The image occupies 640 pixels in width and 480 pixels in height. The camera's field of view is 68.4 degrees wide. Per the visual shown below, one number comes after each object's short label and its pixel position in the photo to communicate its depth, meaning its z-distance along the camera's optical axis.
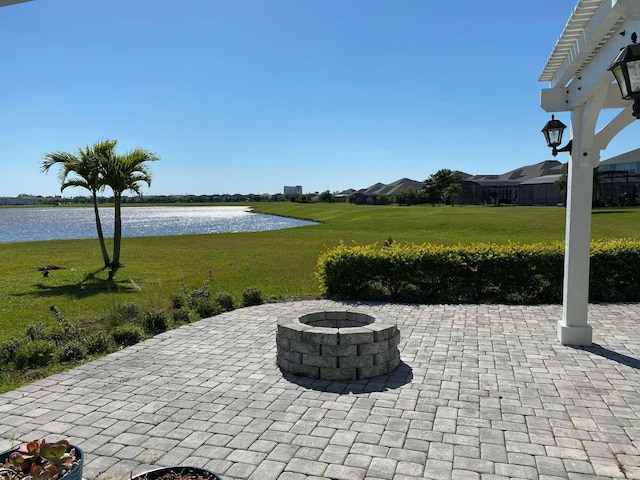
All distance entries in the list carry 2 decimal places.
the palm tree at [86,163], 16.03
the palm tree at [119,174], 16.36
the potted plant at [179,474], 3.45
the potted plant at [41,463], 2.89
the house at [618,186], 63.53
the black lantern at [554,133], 7.30
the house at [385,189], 133.80
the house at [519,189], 79.69
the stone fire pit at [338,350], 6.23
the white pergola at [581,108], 5.57
